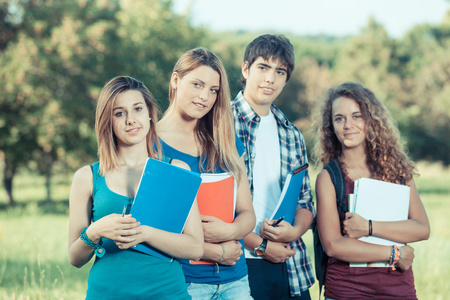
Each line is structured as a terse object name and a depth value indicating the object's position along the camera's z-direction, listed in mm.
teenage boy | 3822
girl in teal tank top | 3266
